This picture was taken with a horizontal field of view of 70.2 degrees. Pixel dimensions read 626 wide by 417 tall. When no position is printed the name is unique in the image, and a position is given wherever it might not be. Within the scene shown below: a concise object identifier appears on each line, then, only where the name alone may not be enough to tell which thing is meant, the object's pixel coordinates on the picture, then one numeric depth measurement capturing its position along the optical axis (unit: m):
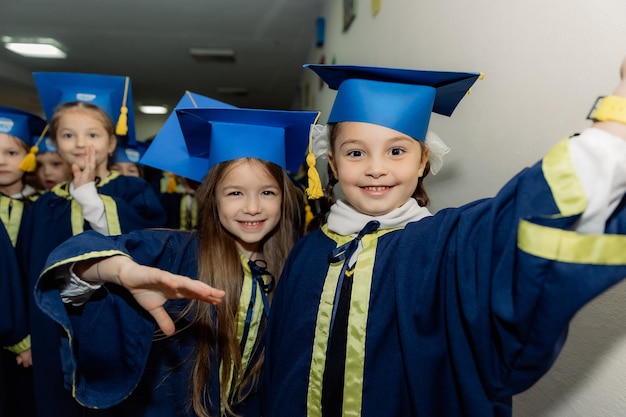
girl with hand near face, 1.75
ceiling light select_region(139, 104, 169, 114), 8.05
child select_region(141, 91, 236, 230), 1.35
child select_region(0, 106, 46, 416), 1.83
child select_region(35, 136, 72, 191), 2.70
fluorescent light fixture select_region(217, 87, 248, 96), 6.64
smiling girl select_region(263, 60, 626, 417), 0.59
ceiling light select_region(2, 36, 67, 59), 4.36
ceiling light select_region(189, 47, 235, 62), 4.68
